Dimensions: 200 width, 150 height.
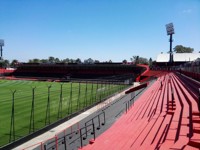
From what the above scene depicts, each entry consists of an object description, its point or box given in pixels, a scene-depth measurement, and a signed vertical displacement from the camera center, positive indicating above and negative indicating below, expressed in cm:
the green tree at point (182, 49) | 8915 +1147
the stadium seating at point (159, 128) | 538 -233
